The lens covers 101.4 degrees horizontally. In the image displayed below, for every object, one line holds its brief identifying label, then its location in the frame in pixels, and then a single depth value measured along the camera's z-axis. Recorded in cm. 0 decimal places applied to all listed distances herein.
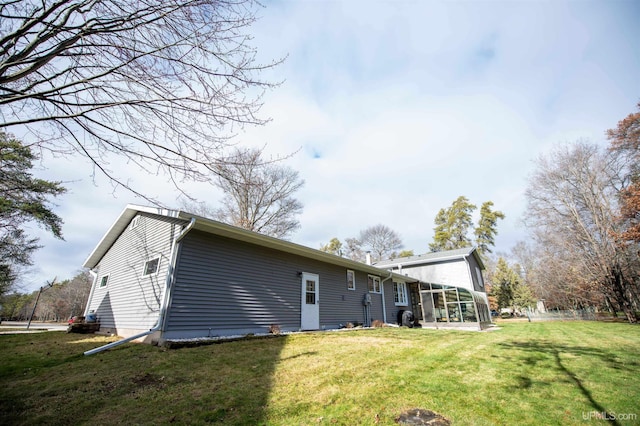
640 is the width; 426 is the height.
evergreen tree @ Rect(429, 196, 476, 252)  3131
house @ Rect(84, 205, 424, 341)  704
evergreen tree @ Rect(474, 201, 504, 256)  3061
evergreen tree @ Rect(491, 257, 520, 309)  2956
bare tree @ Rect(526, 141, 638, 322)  1616
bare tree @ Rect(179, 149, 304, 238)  1897
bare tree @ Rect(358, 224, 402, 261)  3266
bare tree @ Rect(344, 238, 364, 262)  3433
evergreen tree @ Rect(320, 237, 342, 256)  3614
